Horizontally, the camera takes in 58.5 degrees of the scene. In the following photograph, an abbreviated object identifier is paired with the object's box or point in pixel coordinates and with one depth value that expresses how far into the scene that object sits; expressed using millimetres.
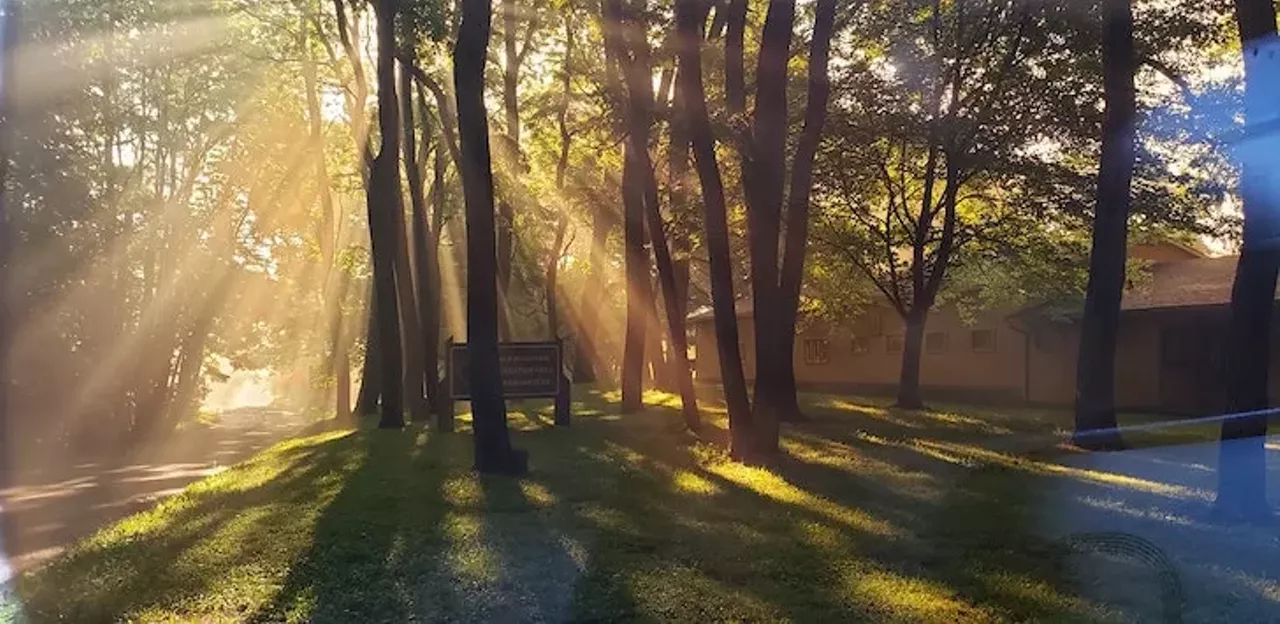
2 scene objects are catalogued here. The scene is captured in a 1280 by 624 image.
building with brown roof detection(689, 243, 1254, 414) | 26109
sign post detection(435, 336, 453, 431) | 20234
